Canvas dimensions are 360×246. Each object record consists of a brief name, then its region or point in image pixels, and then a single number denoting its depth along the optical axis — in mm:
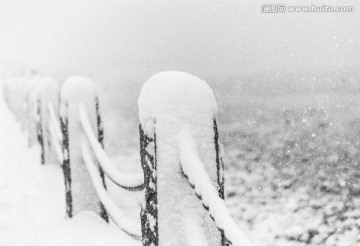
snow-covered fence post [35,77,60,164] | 6238
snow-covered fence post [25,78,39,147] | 8039
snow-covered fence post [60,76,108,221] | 3830
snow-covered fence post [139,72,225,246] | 1965
